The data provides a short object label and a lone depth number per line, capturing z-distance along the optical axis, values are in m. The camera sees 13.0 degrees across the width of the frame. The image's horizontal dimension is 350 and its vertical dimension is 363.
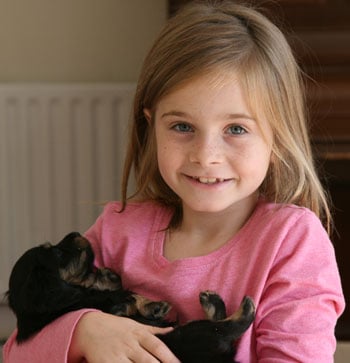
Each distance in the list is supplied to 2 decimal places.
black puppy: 1.41
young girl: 1.43
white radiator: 1.99
